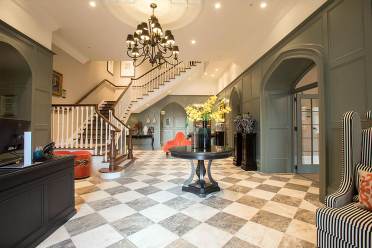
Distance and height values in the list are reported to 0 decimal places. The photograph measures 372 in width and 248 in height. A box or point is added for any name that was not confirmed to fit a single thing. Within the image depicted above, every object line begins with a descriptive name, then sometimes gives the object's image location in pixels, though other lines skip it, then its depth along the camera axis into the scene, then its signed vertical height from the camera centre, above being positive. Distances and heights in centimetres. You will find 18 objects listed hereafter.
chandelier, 330 +169
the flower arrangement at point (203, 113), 332 +25
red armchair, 759 -58
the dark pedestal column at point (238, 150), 559 -71
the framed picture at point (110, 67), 1009 +339
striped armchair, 134 -68
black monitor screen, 181 -6
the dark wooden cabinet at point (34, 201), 156 -74
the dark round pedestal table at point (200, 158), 292 -49
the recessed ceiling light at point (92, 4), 357 +241
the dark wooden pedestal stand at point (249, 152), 505 -70
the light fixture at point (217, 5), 364 +241
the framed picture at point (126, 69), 1117 +353
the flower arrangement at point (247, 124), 511 +7
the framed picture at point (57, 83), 577 +141
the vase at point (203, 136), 339 -17
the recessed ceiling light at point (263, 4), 362 +241
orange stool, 421 -84
